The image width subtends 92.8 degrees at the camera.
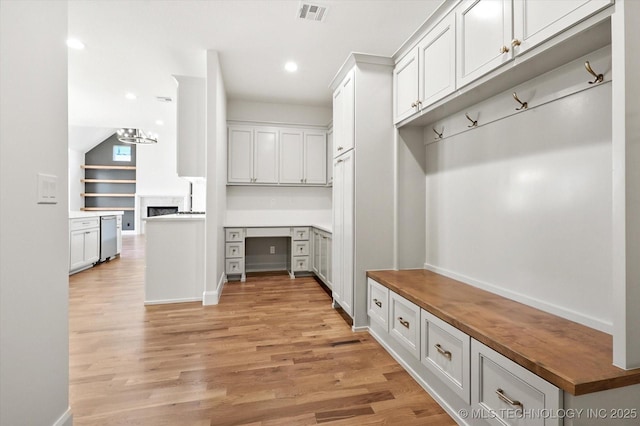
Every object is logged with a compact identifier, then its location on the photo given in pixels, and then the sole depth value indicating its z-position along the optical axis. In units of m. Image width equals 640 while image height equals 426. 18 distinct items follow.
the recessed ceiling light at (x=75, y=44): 3.24
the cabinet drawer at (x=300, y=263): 4.80
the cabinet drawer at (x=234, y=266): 4.57
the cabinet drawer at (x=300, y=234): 4.79
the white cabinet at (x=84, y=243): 4.82
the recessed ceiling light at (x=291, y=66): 3.72
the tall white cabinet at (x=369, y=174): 2.79
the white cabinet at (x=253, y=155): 4.86
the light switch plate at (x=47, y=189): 1.27
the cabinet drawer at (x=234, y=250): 4.56
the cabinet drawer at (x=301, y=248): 4.80
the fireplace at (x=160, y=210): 11.10
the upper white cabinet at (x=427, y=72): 2.05
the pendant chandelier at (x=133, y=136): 6.00
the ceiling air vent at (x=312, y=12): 2.62
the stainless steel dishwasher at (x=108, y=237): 5.77
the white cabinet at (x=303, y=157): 5.07
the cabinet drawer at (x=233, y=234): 4.56
